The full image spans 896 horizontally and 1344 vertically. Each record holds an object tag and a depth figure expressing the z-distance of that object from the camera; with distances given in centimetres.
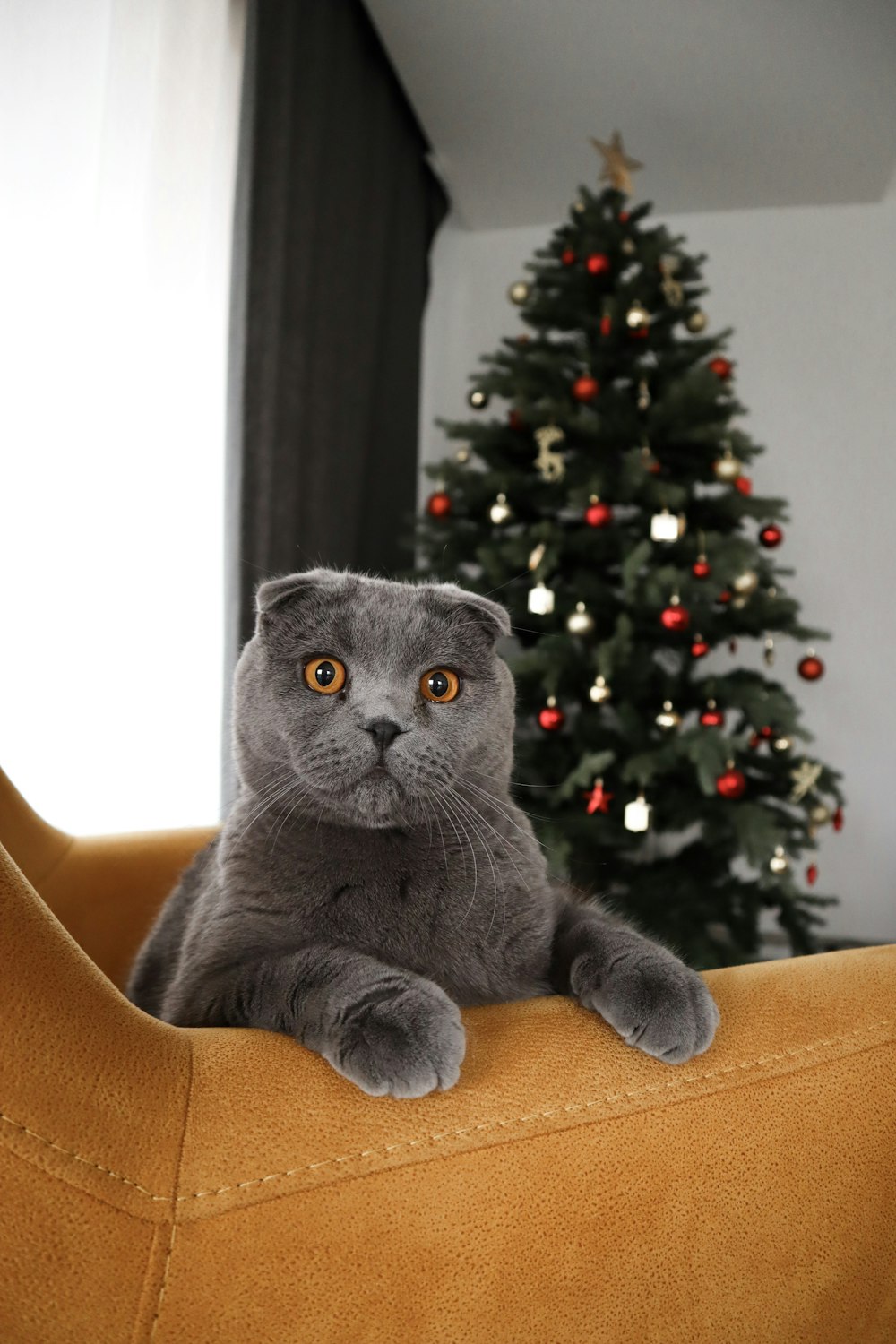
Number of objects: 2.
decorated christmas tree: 228
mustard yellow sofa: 46
